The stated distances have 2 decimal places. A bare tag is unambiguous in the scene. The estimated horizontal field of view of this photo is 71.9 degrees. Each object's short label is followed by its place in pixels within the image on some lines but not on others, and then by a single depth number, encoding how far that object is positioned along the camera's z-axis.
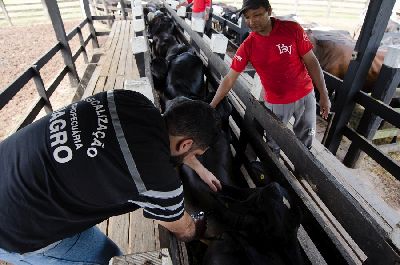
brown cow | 4.89
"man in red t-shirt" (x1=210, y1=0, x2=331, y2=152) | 2.97
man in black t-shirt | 1.17
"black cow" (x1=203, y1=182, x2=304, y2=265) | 1.61
